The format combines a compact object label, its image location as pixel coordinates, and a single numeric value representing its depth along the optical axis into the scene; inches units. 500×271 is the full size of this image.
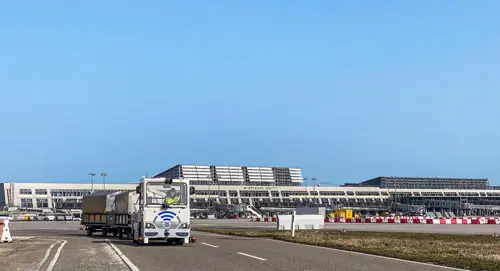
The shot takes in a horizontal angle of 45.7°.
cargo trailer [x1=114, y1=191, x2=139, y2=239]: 1417.6
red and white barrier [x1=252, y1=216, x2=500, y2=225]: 2861.7
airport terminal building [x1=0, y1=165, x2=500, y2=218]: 7017.7
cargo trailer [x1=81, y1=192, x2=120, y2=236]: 1669.2
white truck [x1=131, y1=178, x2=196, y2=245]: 1050.1
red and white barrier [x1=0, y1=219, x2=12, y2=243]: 1302.9
